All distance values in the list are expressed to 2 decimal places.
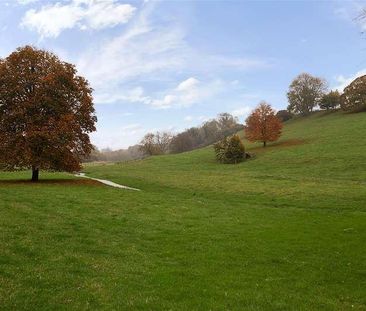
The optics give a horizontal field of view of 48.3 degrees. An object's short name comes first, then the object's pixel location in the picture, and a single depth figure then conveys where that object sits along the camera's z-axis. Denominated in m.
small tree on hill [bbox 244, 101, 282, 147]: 85.44
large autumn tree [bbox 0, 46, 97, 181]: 37.59
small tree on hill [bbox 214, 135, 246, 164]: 77.62
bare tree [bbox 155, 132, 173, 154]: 178.50
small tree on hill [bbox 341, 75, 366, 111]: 104.81
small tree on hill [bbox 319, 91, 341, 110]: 122.31
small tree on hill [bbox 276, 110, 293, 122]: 133.55
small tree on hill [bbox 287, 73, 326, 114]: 127.12
